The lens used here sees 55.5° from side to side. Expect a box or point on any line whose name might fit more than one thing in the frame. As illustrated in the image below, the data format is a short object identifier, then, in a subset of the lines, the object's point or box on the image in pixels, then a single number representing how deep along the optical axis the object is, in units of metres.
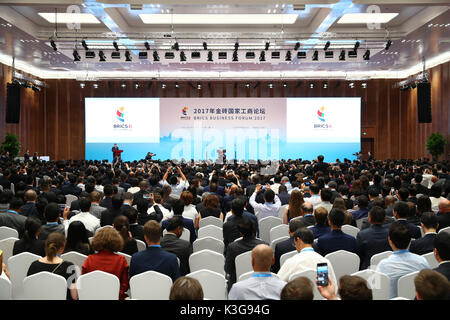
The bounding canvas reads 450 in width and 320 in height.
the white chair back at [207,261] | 4.29
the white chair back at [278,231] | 5.50
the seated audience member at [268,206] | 6.88
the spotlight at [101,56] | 14.48
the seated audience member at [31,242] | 4.38
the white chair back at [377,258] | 4.05
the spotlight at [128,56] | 14.71
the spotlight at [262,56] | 14.36
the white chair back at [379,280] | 3.44
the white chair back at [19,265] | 4.04
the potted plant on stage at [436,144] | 18.00
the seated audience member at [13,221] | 5.65
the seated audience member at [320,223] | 4.75
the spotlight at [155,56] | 14.67
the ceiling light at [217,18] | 13.78
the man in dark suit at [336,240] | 4.40
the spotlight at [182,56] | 14.68
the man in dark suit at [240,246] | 4.12
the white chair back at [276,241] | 4.82
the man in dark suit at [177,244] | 4.32
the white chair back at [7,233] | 5.20
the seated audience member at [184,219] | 5.39
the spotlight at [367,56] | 14.13
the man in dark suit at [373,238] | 4.53
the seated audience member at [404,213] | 5.03
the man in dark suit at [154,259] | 3.73
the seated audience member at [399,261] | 3.56
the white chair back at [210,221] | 6.04
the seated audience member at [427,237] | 4.32
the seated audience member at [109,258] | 3.67
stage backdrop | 21.83
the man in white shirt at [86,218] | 5.54
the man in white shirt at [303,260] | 3.51
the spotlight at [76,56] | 14.15
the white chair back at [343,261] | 4.04
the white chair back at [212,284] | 3.48
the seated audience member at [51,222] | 4.86
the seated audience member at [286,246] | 4.34
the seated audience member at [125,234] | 4.44
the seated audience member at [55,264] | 3.50
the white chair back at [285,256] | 4.10
